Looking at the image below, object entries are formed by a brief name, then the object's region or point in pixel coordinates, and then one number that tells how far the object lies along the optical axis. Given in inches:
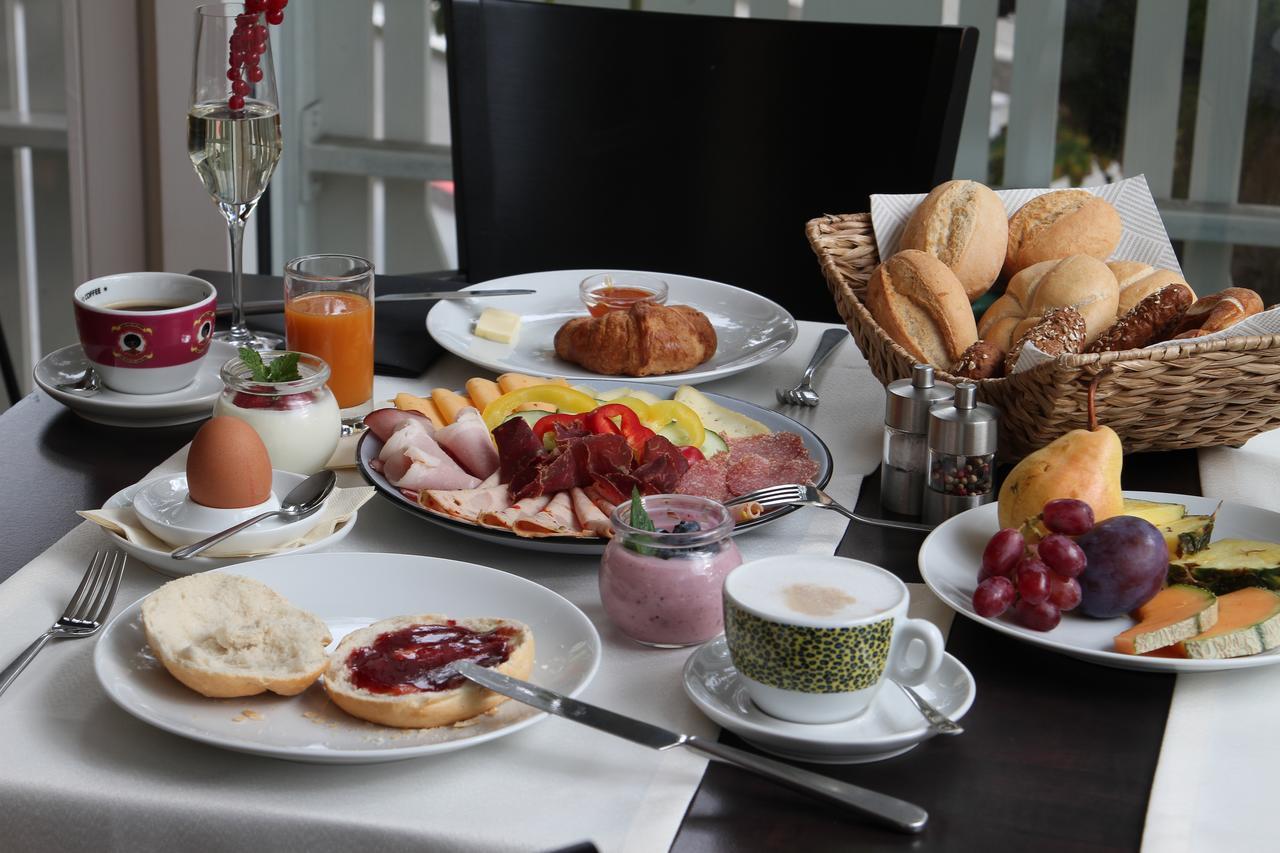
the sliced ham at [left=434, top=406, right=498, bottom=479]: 45.9
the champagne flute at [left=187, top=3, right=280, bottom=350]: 57.4
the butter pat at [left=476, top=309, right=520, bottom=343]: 62.6
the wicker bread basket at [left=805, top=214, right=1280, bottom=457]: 44.4
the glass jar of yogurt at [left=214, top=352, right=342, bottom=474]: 46.4
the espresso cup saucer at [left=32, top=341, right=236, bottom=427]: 52.0
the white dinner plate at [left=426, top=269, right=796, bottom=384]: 59.6
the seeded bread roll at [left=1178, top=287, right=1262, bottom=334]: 47.5
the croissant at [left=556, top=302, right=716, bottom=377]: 58.4
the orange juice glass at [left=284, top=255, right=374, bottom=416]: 53.1
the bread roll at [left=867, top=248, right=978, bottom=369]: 51.8
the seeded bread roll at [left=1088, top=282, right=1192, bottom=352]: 49.0
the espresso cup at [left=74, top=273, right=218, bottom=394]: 52.2
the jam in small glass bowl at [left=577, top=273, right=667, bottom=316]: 64.8
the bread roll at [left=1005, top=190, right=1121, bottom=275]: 58.1
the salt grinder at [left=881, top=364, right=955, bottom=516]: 45.8
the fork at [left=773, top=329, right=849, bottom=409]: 57.3
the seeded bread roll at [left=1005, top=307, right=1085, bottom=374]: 47.7
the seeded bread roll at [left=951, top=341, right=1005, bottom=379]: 49.3
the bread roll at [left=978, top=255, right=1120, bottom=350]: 51.8
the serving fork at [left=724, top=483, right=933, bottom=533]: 43.3
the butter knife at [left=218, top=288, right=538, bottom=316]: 65.2
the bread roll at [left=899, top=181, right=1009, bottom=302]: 57.6
